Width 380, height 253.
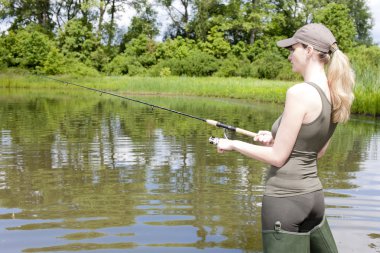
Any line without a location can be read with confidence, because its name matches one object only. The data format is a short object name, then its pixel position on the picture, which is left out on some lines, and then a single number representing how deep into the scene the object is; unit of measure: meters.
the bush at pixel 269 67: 38.50
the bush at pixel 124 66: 44.34
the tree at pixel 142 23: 52.66
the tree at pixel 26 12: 53.53
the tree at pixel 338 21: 49.50
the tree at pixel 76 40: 47.97
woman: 2.61
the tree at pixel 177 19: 54.00
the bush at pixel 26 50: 43.53
